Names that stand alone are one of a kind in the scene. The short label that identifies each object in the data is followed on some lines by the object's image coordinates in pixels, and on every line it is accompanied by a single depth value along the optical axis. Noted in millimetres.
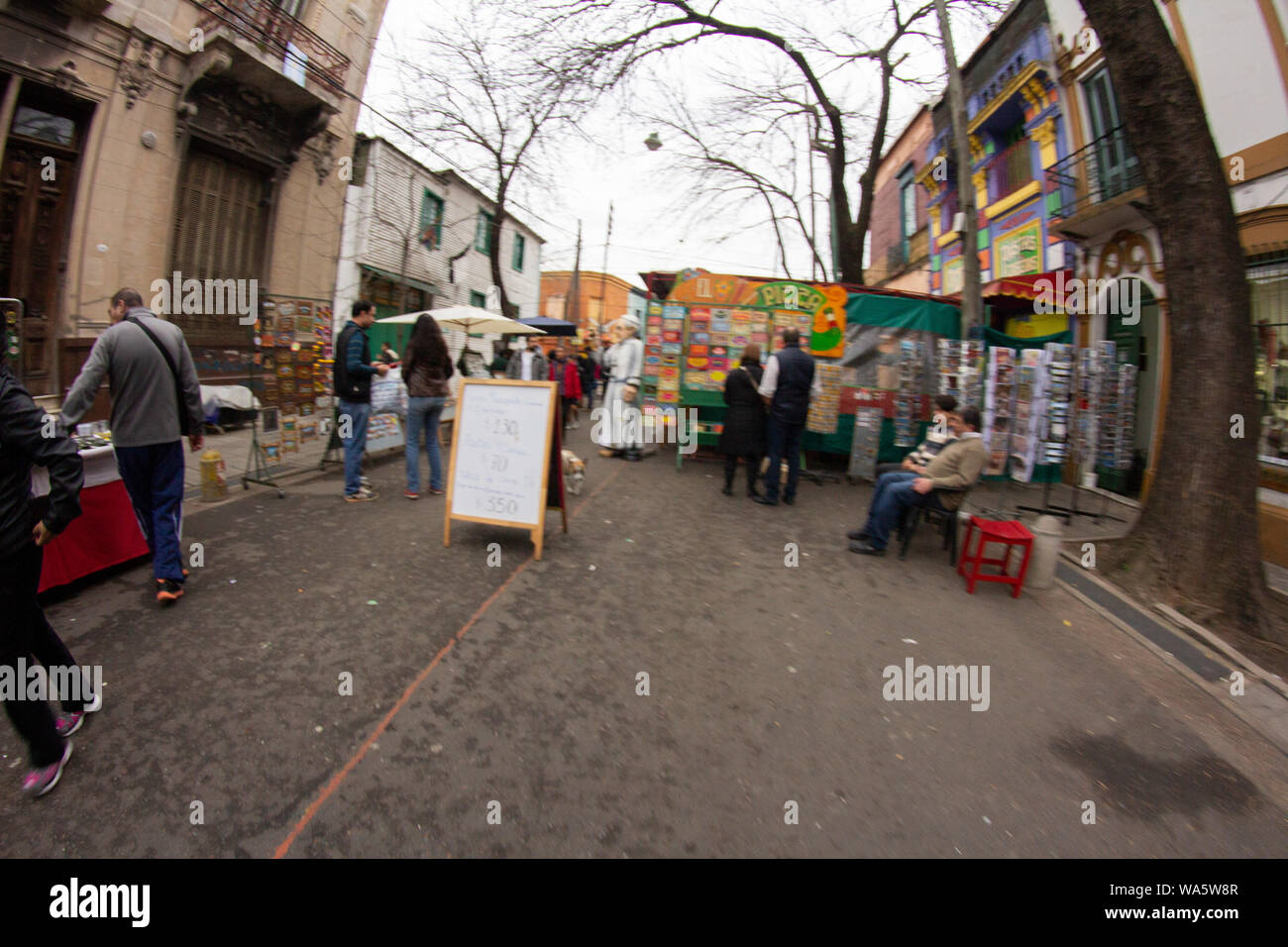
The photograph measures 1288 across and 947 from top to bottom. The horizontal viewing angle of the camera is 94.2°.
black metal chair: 5590
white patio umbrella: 9273
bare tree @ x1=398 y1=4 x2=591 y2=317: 15179
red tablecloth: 3811
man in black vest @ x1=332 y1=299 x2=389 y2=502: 6289
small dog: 7035
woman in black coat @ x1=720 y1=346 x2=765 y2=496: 7441
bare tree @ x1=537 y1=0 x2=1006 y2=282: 11281
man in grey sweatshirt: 3635
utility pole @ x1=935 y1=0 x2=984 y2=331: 8547
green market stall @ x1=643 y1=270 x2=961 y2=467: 9352
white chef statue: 9461
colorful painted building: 10969
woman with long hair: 6242
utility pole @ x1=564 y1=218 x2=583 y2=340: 30141
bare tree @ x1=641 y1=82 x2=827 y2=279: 13484
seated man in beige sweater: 5297
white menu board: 5039
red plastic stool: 4887
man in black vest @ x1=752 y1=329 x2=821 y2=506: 7070
